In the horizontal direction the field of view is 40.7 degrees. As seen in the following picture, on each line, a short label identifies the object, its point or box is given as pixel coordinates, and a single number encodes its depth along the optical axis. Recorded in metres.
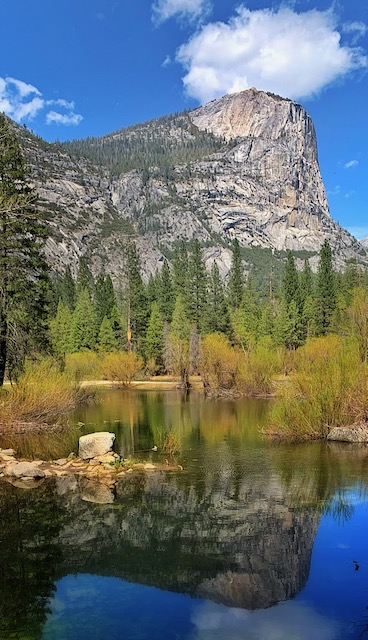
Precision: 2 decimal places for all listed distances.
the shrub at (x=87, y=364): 51.82
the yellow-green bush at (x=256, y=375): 40.34
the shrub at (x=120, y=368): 53.44
